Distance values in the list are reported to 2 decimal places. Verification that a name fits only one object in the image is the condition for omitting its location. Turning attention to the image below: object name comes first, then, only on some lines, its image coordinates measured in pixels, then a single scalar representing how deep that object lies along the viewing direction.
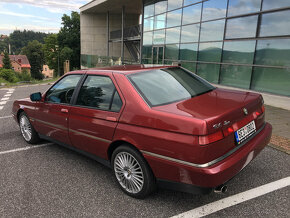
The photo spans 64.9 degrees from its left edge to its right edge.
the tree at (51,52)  56.81
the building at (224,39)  8.12
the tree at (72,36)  47.56
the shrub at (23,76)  58.08
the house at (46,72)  113.24
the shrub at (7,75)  48.02
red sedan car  2.14
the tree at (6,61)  75.94
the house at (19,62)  95.21
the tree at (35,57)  92.93
